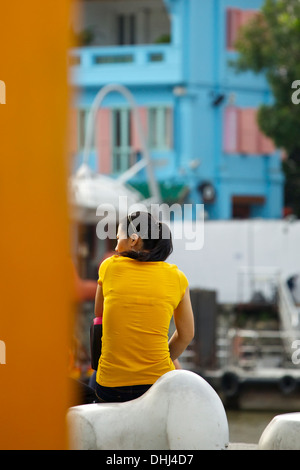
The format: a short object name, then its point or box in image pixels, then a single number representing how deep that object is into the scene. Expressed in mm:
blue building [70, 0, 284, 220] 54312
